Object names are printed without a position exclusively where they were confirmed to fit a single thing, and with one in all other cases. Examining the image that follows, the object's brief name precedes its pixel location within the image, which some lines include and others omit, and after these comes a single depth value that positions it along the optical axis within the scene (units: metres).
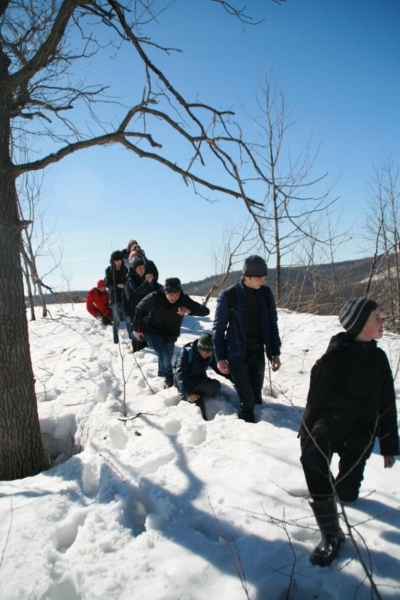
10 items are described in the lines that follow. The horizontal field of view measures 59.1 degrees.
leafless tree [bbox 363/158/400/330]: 7.64
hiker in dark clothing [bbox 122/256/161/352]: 7.25
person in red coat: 9.07
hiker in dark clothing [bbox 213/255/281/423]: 3.66
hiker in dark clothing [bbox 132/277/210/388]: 5.07
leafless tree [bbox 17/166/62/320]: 10.85
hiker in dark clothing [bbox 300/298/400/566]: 2.00
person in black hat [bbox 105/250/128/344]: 7.66
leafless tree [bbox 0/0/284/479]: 2.89
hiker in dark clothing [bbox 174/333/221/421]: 4.21
